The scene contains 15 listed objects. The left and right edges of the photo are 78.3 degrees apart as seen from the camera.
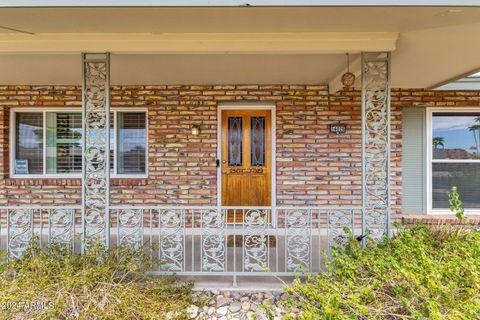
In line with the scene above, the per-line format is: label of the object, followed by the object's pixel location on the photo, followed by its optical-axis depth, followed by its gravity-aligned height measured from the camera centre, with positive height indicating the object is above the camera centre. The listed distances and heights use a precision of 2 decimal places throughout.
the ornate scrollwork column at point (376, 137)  2.90 +0.27
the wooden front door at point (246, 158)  4.83 +0.10
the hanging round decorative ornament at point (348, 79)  3.31 +0.96
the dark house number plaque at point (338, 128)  4.74 +0.58
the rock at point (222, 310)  2.74 -1.37
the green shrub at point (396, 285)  1.94 -0.88
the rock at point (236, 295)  2.86 -1.28
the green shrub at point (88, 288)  2.31 -1.04
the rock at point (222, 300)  2.80 -1.31
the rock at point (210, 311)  2.74 -1.37
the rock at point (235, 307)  2.76 -1.35
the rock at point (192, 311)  2.67 -1.34
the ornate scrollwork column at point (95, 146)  2.90 +0.18
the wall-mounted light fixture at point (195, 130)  4.71 +0.55
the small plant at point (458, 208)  3.35 -0.53
